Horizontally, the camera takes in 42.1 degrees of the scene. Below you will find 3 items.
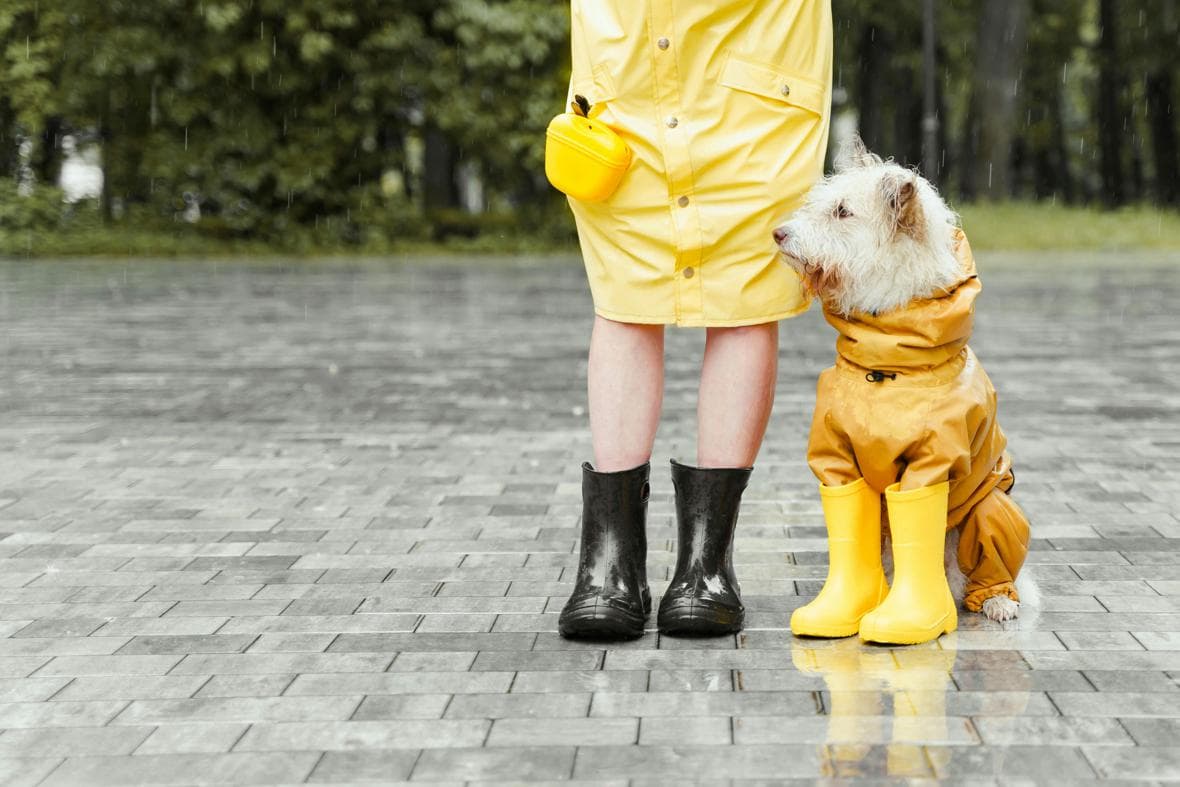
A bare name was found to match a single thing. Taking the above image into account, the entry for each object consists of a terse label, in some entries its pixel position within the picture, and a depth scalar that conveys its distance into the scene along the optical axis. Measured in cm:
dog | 332
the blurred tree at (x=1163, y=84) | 3250
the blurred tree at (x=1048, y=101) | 3566
